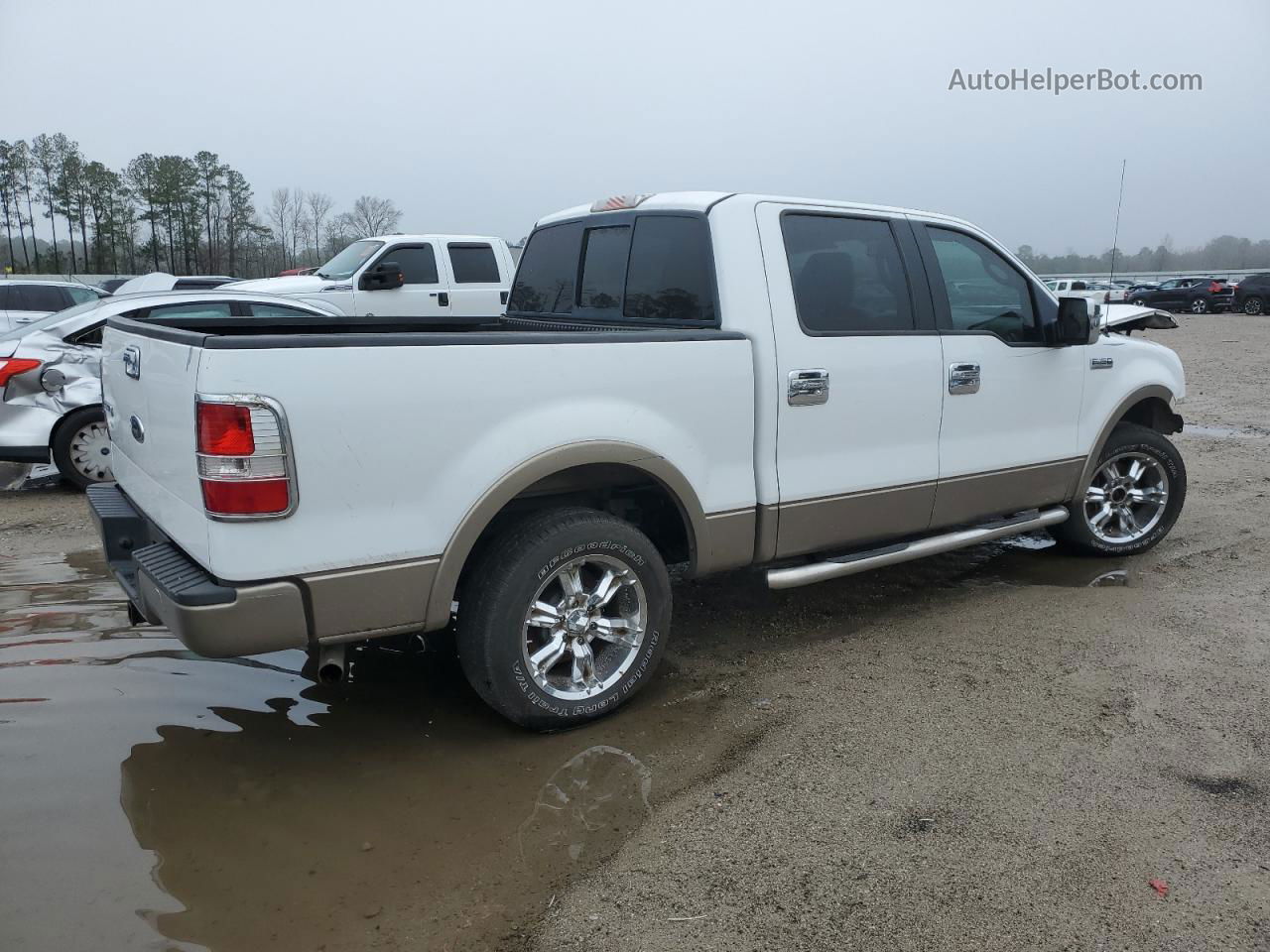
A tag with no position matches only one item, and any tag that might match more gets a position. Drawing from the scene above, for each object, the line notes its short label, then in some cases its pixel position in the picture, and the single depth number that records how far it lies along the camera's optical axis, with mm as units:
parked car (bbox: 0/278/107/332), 15488
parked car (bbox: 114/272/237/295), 12859
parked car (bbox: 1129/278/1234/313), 37281
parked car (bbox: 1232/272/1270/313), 35188
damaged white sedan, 7254
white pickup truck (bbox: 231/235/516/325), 11734
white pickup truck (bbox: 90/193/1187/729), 2929
